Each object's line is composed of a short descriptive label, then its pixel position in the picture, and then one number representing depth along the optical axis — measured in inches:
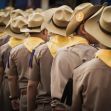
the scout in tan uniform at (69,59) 302.3
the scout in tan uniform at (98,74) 242.7
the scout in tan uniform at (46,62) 336.6
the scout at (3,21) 625.6
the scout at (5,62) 486.8
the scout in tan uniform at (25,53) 413.8
